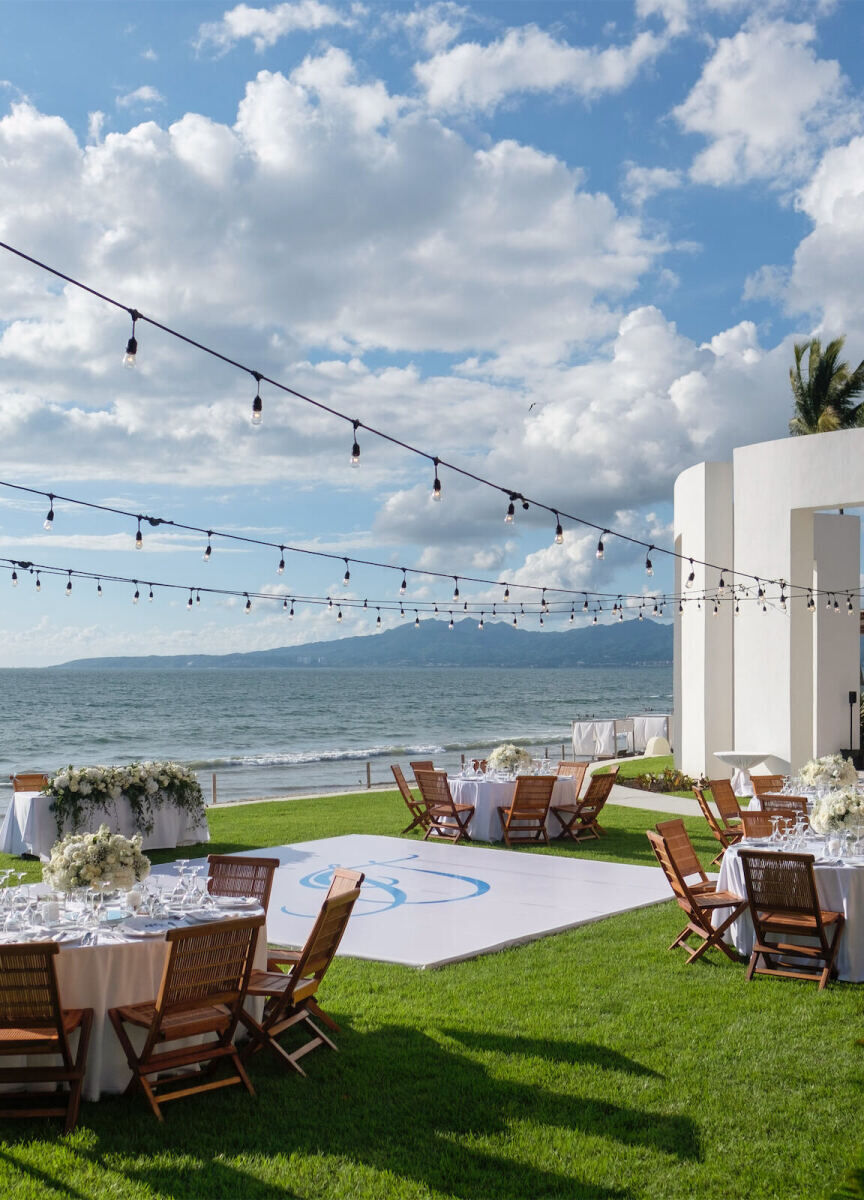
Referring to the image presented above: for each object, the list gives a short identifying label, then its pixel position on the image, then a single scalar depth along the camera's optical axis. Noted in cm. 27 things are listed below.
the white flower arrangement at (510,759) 1401
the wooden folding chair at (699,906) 729
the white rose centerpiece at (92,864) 559
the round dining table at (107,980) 494
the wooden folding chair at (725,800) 1246
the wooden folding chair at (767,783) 1286
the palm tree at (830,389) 2639
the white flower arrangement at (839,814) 789
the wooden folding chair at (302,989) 531
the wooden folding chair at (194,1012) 475
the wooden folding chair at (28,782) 1342
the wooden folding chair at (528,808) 1283
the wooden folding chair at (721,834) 1105
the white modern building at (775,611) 1759
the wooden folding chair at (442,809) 1326
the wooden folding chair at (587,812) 1336
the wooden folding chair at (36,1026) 458
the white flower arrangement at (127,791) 1191
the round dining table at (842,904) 698
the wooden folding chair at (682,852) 783
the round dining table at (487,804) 1336
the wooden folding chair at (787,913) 687
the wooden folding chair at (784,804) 1017
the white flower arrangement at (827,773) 1211
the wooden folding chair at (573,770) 1446
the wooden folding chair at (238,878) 689
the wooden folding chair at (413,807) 1390
